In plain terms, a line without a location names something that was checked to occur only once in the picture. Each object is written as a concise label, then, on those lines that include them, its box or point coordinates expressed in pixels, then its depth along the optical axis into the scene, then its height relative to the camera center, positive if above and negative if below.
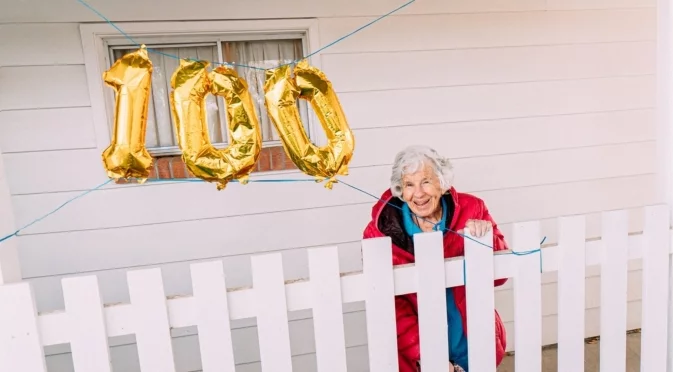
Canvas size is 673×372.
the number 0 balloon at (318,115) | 1.03 +0.04
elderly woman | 1.48 -0.33
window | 1.99 +0.42
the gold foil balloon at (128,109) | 0.96 +0.09
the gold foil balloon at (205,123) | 1.00 +0.04
